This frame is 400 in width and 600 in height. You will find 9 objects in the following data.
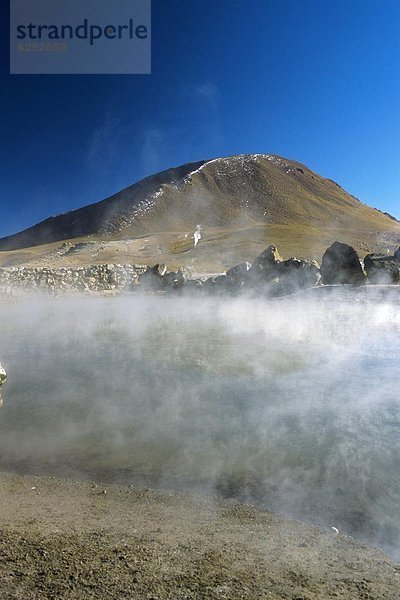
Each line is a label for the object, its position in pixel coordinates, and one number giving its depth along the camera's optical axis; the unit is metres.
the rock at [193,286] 28.65
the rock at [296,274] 24.25
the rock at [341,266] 24.00
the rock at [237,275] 27.38
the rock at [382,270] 23.56
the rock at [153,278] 31.60
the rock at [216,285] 27.17
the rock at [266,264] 26.70
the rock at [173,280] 30.18
